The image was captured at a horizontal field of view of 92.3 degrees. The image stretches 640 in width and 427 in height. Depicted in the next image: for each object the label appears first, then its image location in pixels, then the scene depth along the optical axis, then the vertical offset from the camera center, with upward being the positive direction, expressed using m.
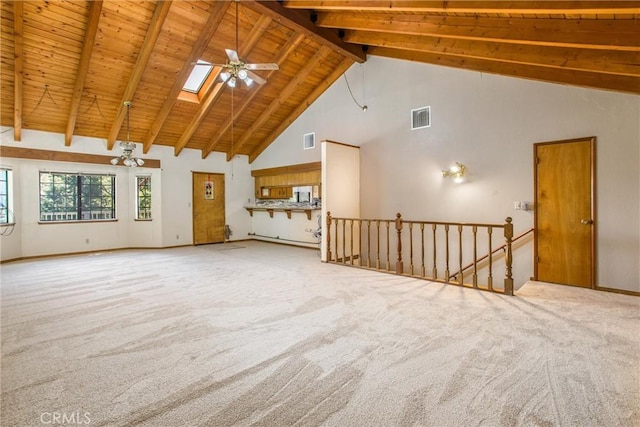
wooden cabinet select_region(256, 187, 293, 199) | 9.24 +0.52
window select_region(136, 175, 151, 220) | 8.64 +0.39
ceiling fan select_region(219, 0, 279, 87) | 4.34 +2.02
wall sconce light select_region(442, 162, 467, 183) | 5.60 +0.65
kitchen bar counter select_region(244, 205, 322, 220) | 8.37 +0.00
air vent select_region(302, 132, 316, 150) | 8.44 +1.89
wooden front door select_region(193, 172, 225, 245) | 9.41 +0.06
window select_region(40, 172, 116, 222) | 7.39 +0.38
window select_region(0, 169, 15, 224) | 6.65 +0.29
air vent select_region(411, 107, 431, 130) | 6.07 +1.80
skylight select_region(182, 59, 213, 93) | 6.95 +3.09
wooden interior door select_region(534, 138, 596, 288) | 4.43 -0.10
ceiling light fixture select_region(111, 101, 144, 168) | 6.72 +1.26
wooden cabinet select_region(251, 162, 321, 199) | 8.39 +0.90
